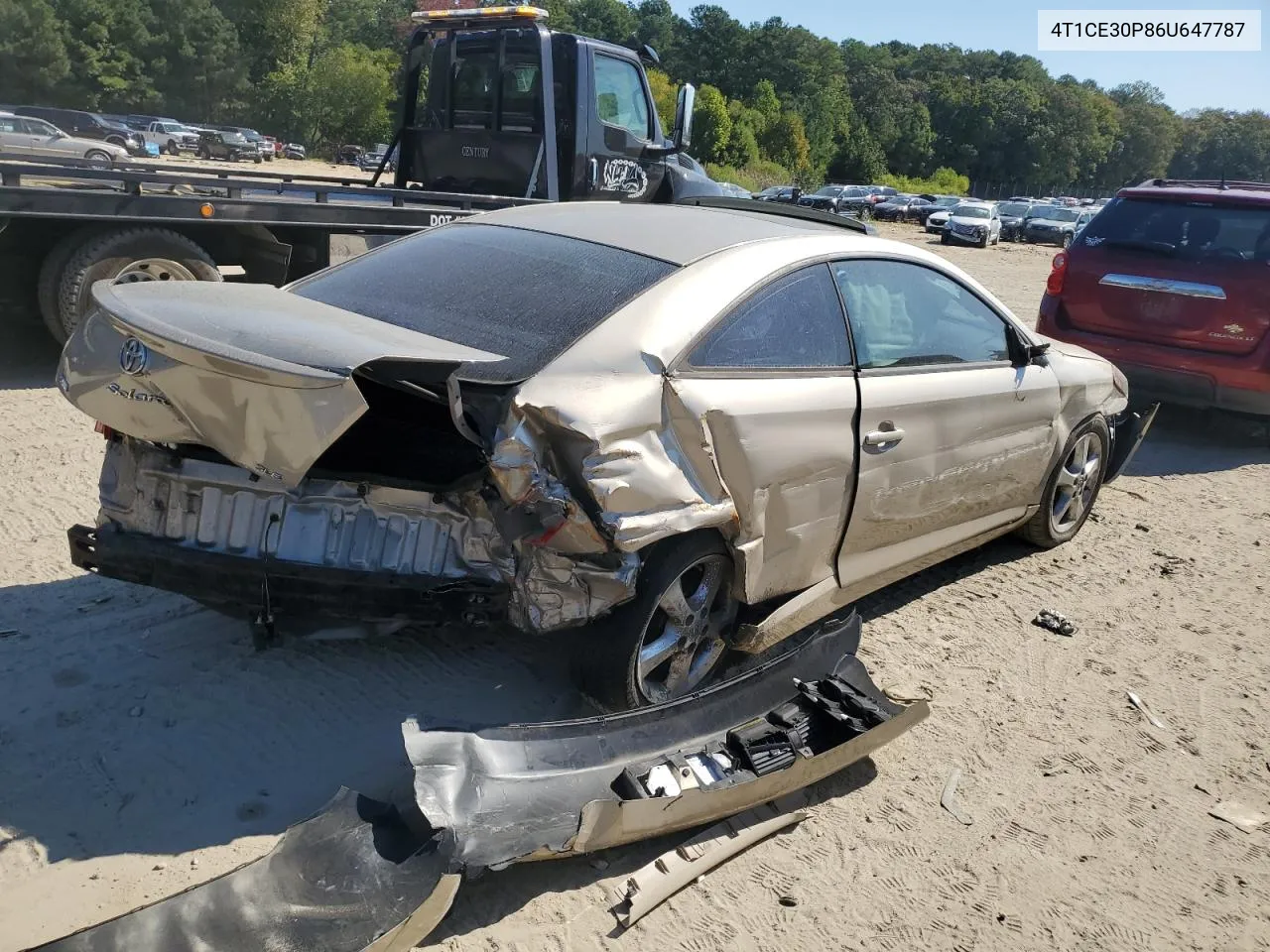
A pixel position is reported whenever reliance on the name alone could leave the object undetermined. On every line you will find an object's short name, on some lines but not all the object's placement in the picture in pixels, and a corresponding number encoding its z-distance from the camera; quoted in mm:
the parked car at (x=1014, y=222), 39688
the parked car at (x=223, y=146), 46812
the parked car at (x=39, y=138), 24172
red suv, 7418
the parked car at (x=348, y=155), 54438
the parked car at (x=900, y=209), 46094
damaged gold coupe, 2914
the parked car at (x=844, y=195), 44131
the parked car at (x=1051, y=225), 38406
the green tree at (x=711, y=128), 57375
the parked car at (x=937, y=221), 38156
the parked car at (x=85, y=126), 41594
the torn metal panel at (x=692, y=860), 2758
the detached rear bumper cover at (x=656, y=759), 2721
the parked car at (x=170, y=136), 46188
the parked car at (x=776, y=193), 31380
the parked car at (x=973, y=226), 34062
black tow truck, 6770
